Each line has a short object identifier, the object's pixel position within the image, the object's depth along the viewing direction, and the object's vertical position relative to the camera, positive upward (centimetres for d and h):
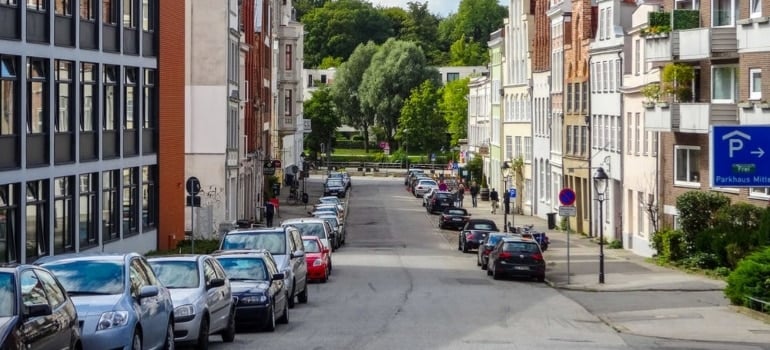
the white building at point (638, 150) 5388 -19
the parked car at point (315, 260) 4006 -318
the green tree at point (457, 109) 13201 +334
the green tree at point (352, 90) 14812 +570
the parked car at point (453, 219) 7262 -372
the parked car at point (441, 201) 8281 -321
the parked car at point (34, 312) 1359 -164
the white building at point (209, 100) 5997 +189
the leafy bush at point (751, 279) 3122 -298
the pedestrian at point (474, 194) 8931 -301
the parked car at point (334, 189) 9706 -294
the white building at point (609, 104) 6031 +180
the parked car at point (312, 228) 4572 -263
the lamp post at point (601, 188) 4194 -160
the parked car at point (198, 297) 2027 -221
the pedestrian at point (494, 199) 8188 -314
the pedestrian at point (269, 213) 6650 -312
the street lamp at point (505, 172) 8322 -165
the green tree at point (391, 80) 14462 +656
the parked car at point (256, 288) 2438 -244
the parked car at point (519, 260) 4372 -348
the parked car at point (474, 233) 5847 -355
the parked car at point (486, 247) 4822 -342
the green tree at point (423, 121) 13600 +232
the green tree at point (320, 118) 14312 +271
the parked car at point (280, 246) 3134 -228
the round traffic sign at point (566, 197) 4352 -157
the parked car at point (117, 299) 1664 -187
